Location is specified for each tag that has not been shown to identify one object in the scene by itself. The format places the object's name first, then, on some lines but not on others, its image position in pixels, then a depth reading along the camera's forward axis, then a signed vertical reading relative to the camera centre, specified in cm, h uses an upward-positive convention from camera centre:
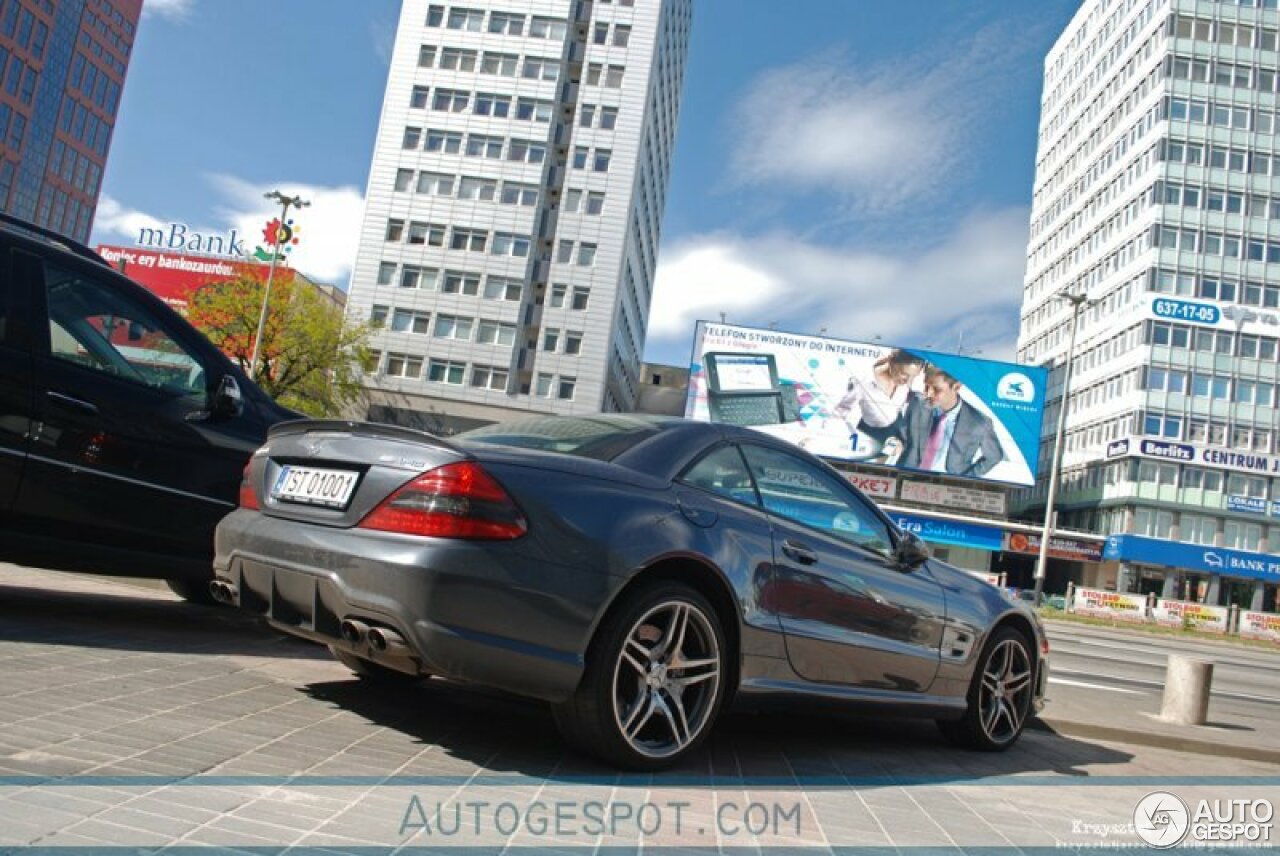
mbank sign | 9038 +1747
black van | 473 +2
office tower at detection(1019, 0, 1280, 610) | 6150 +1725
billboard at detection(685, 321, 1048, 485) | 5669 +780
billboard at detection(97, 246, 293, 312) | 8619 +1423
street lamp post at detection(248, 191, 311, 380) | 4091 +988
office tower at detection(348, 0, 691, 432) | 6262 +1759
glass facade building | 8150 +2743
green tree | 4950 +562
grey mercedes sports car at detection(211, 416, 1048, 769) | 330 -28
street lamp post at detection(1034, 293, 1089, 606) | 4091 +200
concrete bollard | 725 -73
